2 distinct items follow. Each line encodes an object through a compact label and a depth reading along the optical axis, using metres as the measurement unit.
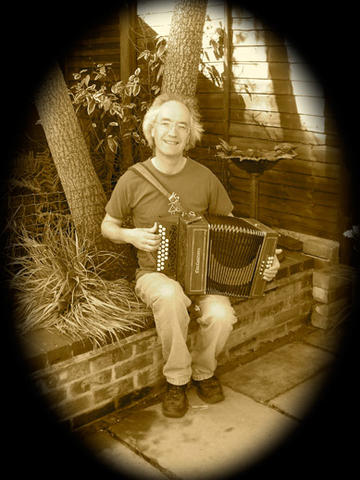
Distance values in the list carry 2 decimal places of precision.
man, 2.82
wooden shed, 3.93
